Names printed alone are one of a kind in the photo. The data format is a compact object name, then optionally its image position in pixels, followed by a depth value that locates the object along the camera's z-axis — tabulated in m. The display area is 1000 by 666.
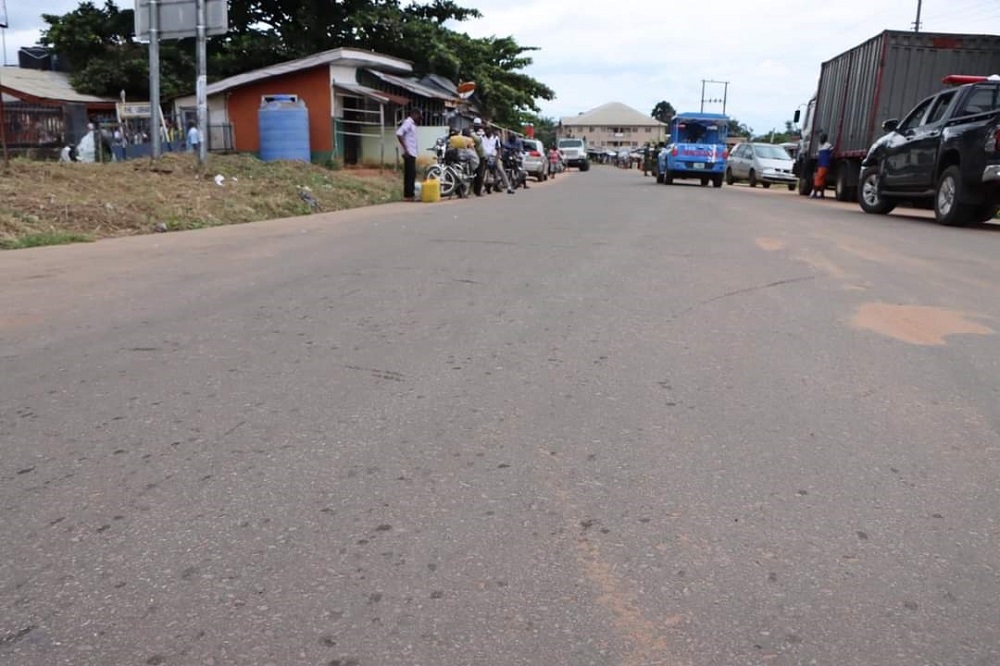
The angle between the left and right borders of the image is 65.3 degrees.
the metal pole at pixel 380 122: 24.18
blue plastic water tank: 20.98
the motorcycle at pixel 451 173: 17.41
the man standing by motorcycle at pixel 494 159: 19.62
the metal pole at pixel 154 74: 16.06
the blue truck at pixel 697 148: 28.17
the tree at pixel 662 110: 154.38
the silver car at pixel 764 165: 28.70
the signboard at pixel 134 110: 27.27
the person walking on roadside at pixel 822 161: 20.05
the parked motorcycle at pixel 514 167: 23.12
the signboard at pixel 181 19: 15.68
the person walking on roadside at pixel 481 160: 18.38
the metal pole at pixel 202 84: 15.23
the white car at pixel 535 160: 34.28
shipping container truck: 16.88
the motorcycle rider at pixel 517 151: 23.78
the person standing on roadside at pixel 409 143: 15.49
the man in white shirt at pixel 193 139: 21.56
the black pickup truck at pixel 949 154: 11.19
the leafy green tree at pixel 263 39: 30.14
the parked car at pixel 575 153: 57.75
